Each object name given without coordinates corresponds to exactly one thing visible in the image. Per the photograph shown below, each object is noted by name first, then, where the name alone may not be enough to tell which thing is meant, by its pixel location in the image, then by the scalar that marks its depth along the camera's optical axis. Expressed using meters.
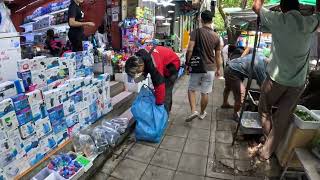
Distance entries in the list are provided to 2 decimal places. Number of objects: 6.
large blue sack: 4.46
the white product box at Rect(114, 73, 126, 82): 6.57
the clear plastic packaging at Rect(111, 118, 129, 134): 4.70
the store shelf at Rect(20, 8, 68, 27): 8.88
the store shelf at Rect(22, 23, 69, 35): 8.46
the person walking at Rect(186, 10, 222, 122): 5.27
